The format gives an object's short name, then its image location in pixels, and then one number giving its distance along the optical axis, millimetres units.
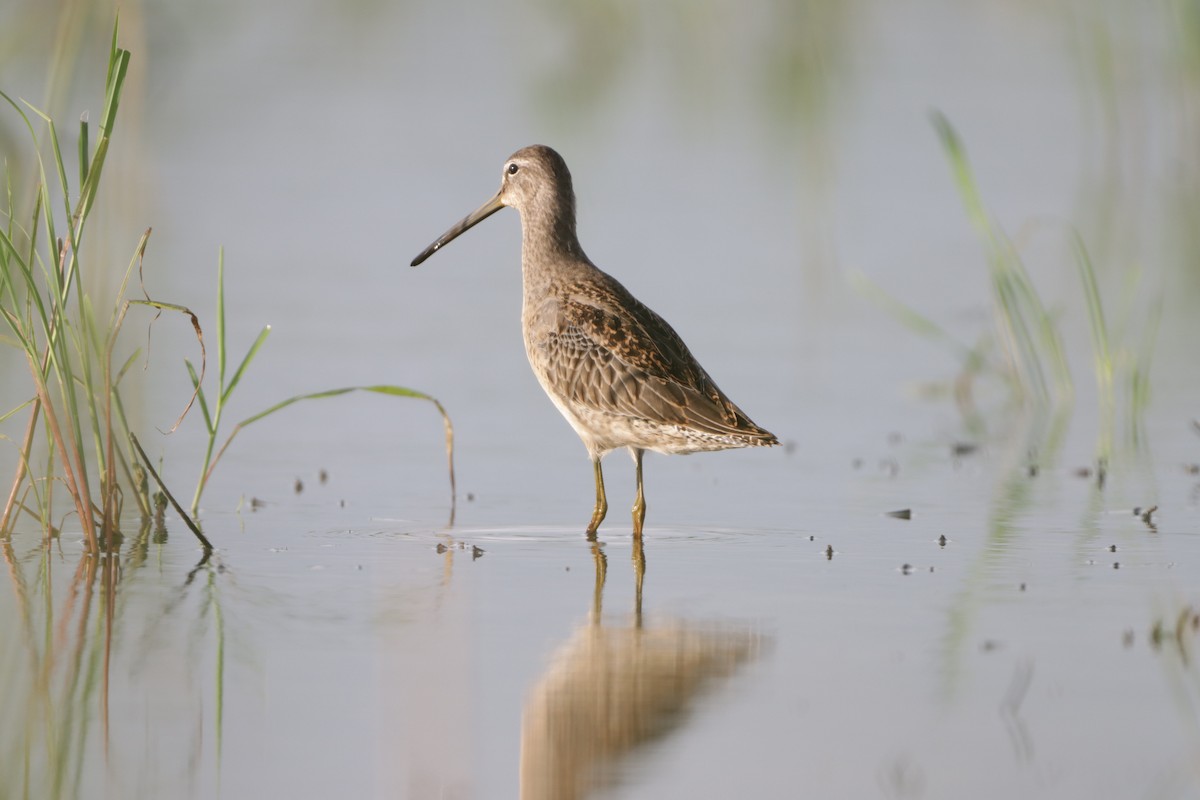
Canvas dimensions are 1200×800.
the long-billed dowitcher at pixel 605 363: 12625
